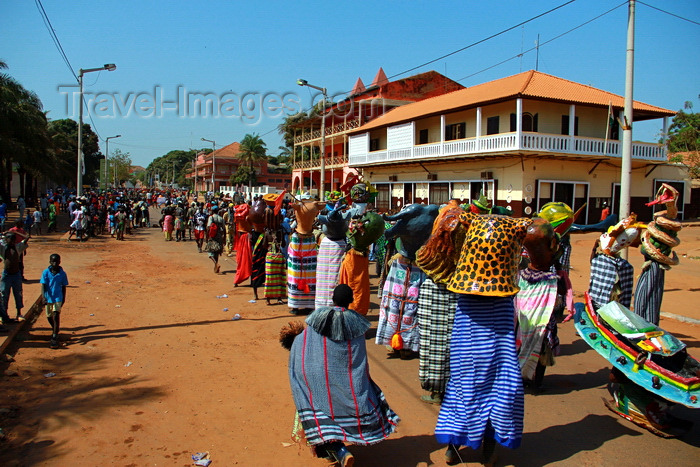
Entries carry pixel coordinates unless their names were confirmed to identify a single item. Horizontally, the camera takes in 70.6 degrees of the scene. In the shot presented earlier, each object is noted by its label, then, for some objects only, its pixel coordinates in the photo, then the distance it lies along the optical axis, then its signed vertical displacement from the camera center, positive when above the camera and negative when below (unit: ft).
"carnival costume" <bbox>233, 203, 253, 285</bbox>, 33.68 -2.48
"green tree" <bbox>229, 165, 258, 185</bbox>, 204.87 +14.97
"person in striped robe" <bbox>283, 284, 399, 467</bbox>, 11.44 -4.01
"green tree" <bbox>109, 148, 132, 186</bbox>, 243.19 +22.56
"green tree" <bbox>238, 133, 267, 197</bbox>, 203.72 +25.35
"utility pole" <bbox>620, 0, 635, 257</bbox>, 30.73 +7.36
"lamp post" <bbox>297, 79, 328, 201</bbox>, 76.38 +18.75
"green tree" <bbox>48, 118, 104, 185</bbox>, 146.75 +23.18
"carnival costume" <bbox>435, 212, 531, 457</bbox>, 11.64 -3.25
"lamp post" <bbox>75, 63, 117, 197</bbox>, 71.46 +13.13
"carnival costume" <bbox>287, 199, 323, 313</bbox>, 26.99 -2.77
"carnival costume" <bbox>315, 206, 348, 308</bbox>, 23.35 -1.91
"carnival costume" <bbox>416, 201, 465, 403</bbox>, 15.07 -2.87
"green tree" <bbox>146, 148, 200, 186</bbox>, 394.93 +41.66
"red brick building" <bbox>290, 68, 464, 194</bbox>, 123.75 +27.21
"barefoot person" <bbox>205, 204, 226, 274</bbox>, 40.96 -2.40
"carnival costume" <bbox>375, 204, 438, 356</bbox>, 18.31 -3.06
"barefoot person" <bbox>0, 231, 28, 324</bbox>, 23.44 -3.21
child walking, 21.88 -3.82
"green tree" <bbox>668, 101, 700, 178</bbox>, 89.20 +18.55
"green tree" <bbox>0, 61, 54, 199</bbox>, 81.30 +13.10
